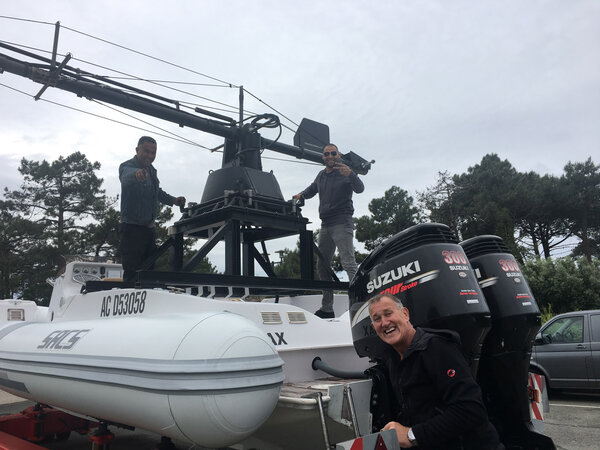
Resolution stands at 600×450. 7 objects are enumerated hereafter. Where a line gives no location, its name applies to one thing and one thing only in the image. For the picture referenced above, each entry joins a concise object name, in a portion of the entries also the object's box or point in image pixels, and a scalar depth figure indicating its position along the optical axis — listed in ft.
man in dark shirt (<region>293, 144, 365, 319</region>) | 16.72
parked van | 24.23
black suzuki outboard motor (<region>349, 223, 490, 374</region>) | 8.55
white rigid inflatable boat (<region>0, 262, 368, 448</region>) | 8.21
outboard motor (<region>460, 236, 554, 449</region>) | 9.59
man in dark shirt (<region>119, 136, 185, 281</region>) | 16.65
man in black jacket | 6.73
